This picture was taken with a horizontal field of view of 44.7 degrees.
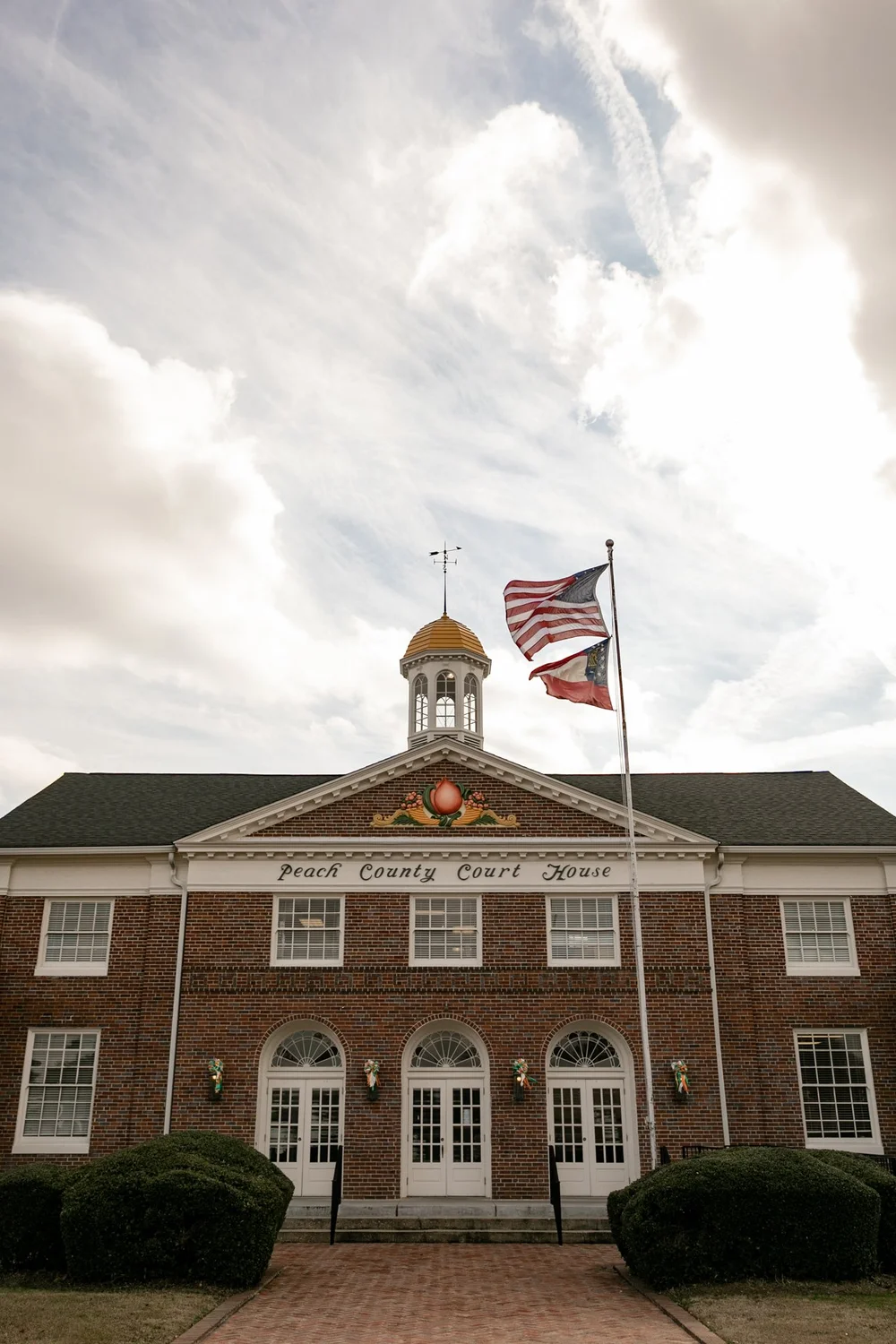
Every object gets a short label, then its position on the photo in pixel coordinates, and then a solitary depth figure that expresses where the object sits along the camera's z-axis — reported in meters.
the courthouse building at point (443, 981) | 21.62
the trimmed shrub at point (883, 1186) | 13.52
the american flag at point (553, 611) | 20.86
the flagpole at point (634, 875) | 20.48
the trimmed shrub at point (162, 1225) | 12.95
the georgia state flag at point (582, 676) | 20.58
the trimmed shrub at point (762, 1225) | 12.92
